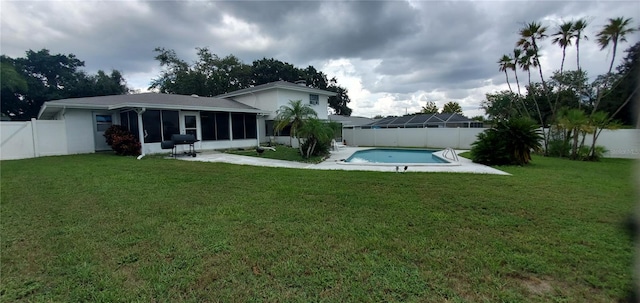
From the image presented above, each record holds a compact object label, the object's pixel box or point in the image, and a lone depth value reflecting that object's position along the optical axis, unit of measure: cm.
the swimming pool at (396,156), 1371
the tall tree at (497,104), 2881
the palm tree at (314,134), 1230
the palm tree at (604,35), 1010
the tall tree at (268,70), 3644
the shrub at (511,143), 1045
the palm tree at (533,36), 1405
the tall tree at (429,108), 5211
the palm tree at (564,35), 1320
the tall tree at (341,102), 4528
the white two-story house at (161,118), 1287
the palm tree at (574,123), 1246
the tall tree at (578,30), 1277
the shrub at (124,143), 1234
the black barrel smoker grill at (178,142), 1224
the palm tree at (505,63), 1653
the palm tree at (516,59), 1576
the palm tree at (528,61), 1517
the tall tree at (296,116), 1287
